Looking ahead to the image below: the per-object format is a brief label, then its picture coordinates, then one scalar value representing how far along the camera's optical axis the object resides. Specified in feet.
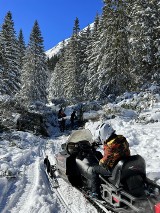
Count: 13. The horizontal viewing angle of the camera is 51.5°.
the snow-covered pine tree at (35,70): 83.22
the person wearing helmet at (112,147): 11.73
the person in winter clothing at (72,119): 47.23
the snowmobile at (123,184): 10.16
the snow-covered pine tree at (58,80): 127.53
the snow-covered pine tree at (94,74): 63.98
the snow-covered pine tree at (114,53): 55.11
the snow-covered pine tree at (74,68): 91.66
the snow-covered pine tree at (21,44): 106.39
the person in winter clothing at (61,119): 44.49
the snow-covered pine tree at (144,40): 45.13
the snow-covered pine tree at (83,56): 88.82
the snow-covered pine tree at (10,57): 66.72
